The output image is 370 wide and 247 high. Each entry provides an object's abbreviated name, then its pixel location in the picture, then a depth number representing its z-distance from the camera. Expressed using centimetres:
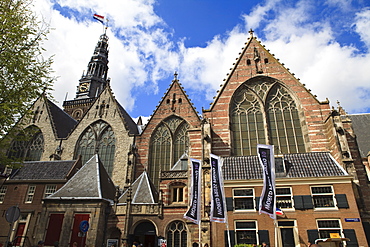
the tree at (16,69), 1037
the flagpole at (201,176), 1553
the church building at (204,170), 1395
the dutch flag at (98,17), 4675
